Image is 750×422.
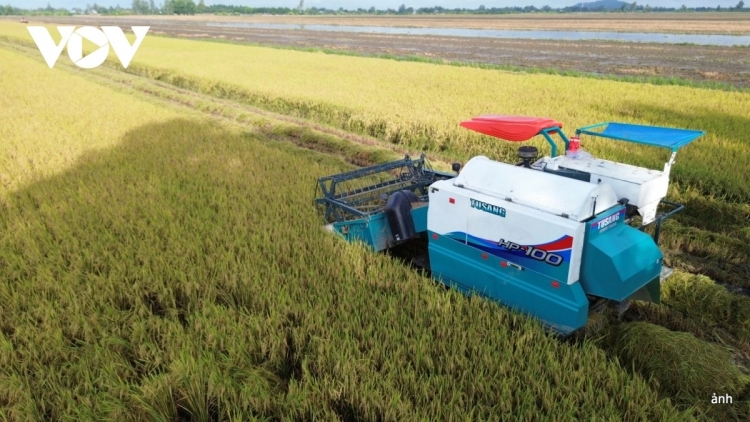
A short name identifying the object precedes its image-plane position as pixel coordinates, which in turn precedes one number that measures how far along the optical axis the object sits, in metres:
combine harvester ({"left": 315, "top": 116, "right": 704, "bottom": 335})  3.76
